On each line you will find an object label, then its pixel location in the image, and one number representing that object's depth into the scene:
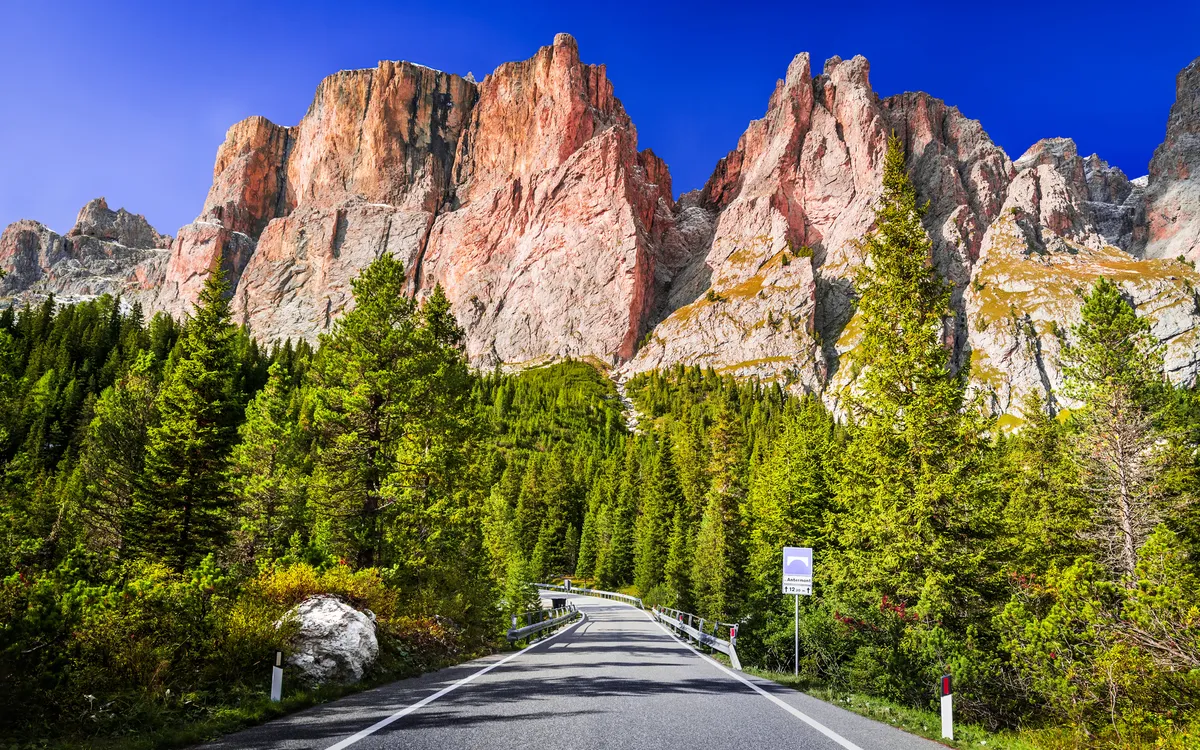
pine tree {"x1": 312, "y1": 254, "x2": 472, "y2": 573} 18.45
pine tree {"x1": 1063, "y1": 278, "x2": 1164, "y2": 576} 20.39
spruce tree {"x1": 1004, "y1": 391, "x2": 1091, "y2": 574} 20.06
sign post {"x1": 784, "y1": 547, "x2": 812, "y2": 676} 17.05
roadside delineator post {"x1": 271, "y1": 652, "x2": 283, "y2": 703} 9.20
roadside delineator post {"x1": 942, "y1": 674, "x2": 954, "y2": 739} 8.16
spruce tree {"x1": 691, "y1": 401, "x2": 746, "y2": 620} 28.75
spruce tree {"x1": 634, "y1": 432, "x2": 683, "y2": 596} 54.41
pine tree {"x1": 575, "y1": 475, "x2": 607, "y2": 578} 77.88
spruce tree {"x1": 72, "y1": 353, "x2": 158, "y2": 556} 22.00
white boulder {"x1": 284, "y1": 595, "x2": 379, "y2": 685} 11.22
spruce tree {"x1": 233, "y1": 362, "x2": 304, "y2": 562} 24.17
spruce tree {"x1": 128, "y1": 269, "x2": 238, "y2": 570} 18.59
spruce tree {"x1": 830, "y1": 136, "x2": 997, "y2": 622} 14.74
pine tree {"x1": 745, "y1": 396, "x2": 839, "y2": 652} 22.33
